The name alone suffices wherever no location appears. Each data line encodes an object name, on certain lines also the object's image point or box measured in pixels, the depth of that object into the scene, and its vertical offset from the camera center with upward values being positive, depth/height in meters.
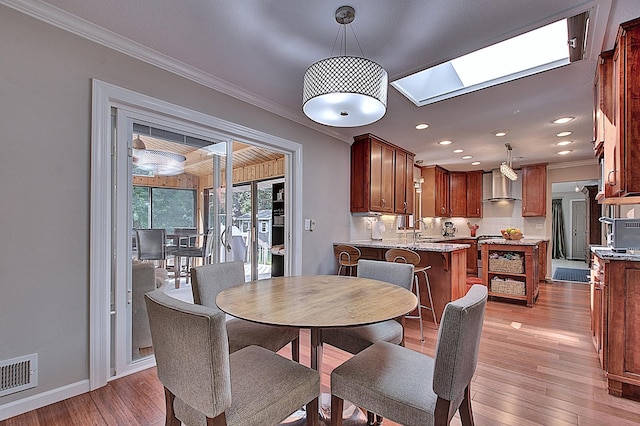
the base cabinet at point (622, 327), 1.96 -0.73
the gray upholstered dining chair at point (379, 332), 1.78 -0.71
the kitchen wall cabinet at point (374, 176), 4.25 +0.56
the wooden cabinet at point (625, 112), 1.88 +0.65
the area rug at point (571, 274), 6.25 -1.33
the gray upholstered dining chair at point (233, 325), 1.81 -0.70
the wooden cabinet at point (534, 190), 5.94 +0.49
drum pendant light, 1.55 +0.65
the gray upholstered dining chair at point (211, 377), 1.00 -0.61
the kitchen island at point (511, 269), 4.16 -0.77
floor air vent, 1.71 -0.91
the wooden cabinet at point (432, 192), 6.46 +0.48
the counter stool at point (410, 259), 3.17 -0.47
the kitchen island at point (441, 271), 3.41 -0.64
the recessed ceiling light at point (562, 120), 3.48 +1.10
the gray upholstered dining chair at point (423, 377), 1.08 -0.67
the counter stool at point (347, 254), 3.74 -0.50
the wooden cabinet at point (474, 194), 6.86 +0.47
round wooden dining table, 1.25 -0.43
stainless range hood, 6.38 +0.58
